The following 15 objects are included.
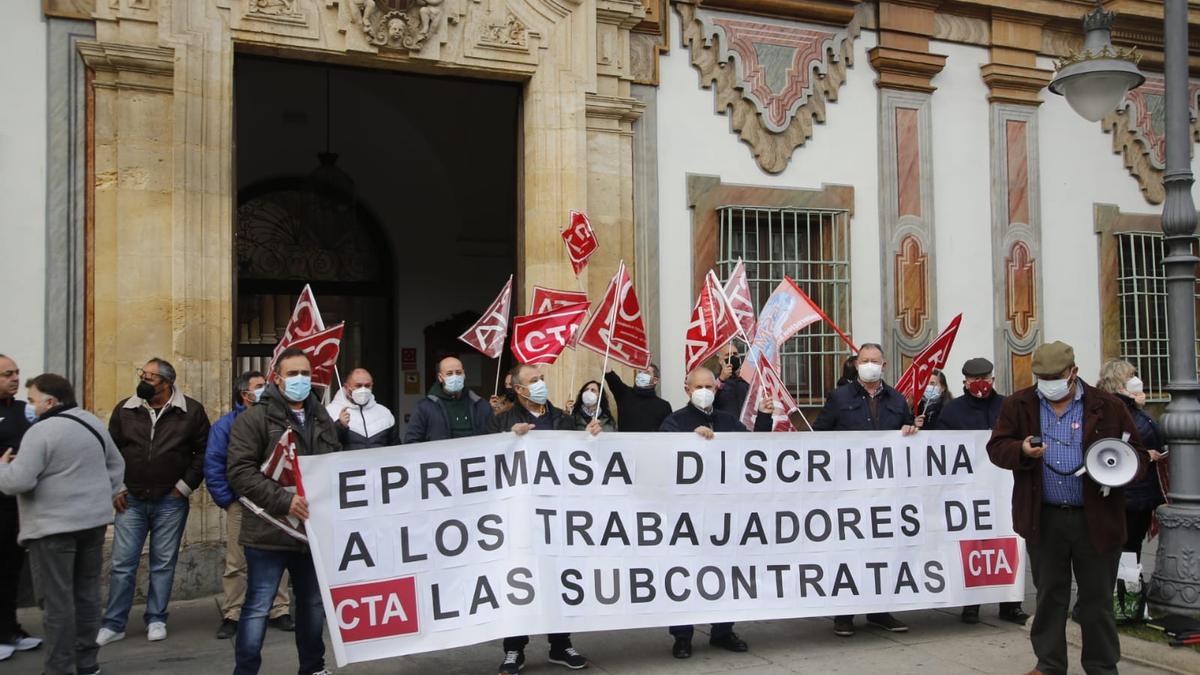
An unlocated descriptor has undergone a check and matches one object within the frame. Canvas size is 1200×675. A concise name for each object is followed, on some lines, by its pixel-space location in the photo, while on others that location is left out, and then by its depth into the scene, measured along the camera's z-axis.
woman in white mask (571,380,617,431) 8.34
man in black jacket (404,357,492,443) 6.90
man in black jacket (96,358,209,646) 6.70
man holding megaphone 5.28
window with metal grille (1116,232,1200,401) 11.61
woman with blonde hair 6.72
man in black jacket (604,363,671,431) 8.61
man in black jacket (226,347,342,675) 5.25
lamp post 6.16
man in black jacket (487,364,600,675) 5.86
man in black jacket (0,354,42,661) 6.35
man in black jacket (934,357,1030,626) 7.30
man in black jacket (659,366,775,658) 6.32
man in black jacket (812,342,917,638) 7.08
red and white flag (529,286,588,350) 8.05
